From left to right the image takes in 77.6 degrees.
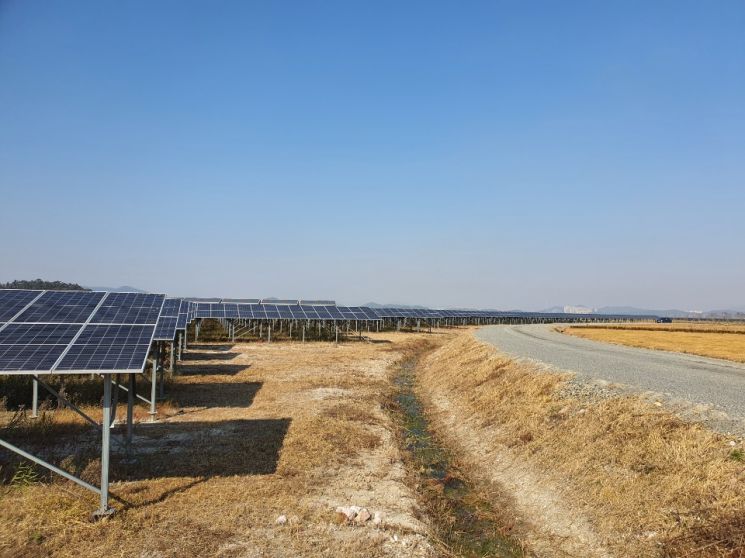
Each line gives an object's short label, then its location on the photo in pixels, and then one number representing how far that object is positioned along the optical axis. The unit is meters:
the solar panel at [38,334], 10.06
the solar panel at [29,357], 8.92
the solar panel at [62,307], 11.90
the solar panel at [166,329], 20.81
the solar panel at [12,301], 12.13
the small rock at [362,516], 9.75
